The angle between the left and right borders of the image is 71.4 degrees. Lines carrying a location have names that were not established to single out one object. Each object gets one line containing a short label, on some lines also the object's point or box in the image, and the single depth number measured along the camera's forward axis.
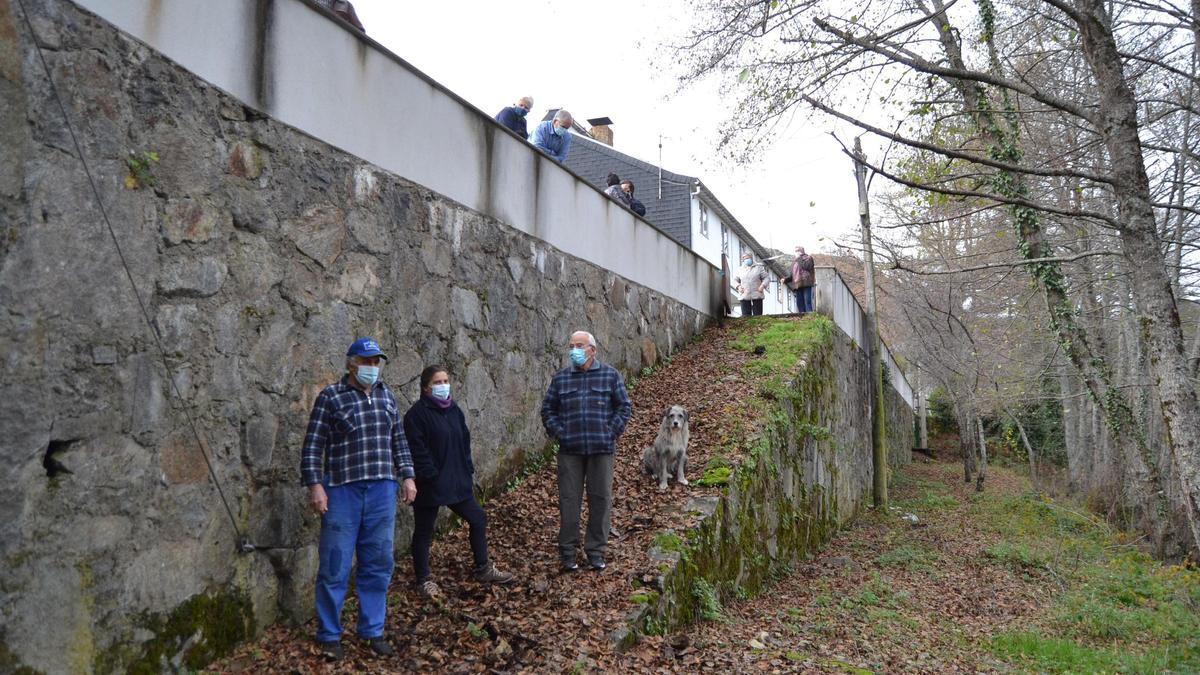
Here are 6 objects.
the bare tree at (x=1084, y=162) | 6.96
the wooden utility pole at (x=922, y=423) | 32.16
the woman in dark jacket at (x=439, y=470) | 5.60
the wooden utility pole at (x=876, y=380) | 15.96
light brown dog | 7.80
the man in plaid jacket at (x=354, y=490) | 4.68
